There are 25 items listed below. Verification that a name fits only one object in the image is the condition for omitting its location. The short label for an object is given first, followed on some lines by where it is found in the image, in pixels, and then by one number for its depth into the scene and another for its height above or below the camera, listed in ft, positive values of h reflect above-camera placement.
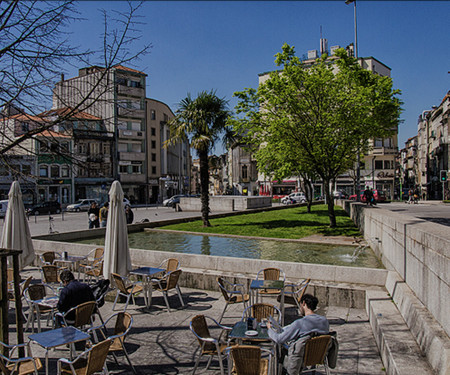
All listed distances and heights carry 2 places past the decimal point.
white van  122.11 -4.82
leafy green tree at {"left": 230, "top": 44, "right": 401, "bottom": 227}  58.44 +11.49
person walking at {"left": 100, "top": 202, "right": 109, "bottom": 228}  61.31 -3.74
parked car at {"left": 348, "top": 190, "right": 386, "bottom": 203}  155.53 -4.56
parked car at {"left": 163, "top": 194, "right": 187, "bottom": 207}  154.94 -5.01
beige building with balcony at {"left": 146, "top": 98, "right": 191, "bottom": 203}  223.30 +20.98
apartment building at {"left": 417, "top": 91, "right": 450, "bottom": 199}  176.96 +17.98
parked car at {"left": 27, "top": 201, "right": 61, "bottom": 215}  137.16 -5.93
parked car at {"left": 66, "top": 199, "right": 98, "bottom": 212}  149.61 -5.96
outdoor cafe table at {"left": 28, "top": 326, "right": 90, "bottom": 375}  15.67 -6.02
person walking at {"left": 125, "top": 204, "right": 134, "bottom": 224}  65.57 -4.12
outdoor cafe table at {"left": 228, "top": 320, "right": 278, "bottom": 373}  16.21 -6.18
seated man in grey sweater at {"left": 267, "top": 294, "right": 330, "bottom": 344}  15.64 -5.66
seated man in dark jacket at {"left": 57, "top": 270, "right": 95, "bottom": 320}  20.24 -5.44
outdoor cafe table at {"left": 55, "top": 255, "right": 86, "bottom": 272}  34.26 -6.07
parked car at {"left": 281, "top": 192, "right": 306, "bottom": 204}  168.04 -5.08
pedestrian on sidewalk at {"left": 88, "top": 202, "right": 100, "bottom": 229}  64.39 -4.22
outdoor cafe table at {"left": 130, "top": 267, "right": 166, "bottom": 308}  27.37 -5.96
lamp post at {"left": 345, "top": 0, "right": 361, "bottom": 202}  87.74 +6.21
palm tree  69.36 +11.80
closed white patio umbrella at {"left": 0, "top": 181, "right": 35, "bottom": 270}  31.94 -3.09
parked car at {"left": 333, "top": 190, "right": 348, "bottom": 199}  179.78 -4.42
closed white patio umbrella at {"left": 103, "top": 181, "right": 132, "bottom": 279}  28.15 -3.71
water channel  42.09 -7.75
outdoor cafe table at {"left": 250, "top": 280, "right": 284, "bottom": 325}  23.97 -6.07
